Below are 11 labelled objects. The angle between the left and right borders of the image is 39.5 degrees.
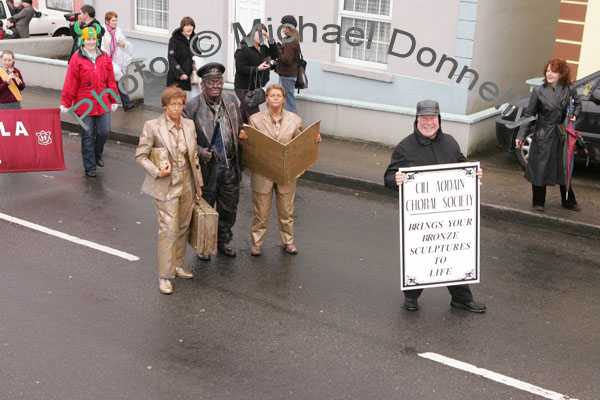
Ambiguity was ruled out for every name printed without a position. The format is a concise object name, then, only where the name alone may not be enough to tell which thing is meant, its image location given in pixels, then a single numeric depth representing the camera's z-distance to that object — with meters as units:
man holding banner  6.91
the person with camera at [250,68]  12.16
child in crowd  11.12
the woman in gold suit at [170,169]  7.31
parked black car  11.40
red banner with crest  10.79
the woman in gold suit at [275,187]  8.13
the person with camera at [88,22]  14.05
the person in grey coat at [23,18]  20.97
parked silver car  23.02
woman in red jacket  10.63
